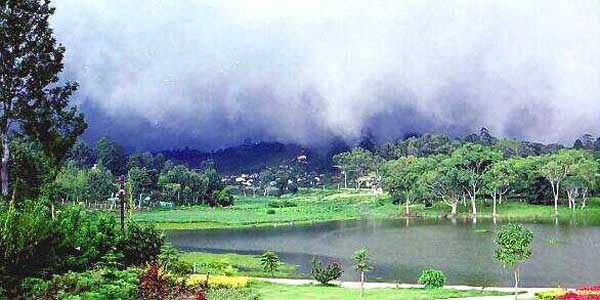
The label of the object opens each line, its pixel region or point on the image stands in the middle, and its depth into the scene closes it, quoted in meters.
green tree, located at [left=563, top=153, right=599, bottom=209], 107.31
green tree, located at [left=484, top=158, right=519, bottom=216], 108.25
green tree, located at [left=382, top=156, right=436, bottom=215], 117.88
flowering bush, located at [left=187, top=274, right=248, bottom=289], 36.10
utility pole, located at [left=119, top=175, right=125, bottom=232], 35.36
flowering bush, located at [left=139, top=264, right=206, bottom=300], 15.42
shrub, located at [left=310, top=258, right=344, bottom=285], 40.97
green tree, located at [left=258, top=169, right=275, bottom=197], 197.75
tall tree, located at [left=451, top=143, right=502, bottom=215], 110.88
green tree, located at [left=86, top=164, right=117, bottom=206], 122.06
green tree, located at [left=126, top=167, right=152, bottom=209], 133.88
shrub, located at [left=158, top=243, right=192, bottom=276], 24.81
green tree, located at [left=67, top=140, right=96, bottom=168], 185.12
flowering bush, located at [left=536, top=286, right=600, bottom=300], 28.24
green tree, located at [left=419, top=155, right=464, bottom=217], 111.88
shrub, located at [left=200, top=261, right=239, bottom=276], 48.35
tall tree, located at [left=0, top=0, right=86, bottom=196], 28.72
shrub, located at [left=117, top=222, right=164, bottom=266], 32.28
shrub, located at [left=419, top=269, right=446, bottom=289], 37.66
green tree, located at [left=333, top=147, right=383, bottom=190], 180.00
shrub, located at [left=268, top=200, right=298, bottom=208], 136.48
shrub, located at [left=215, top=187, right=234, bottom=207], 141.88
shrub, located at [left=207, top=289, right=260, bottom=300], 32.06
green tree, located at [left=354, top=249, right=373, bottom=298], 36.44
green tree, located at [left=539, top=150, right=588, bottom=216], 109.00
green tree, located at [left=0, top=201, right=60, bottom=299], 18.59
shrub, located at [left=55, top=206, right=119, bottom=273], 23.84
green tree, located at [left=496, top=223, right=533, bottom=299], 33.59
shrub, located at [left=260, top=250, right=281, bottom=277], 49.47
